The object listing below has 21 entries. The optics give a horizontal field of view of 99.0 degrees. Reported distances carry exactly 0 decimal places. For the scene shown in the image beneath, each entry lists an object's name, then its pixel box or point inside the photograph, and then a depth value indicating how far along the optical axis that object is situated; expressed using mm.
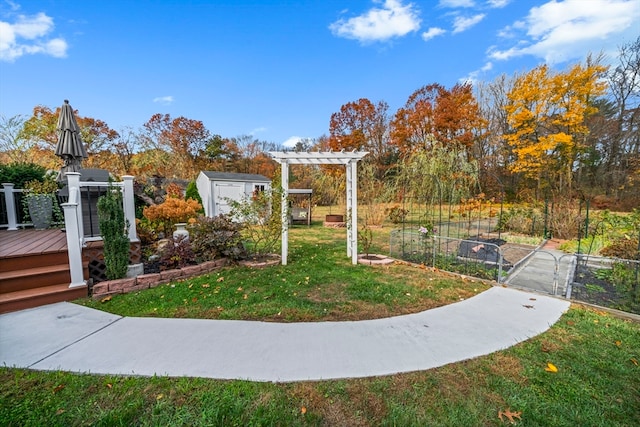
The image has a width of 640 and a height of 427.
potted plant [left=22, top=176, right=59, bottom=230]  5973
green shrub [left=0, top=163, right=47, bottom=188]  6480
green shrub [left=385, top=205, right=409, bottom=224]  11138
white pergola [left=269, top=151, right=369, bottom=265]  5391
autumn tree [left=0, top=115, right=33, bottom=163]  12727
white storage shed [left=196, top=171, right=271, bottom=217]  13906
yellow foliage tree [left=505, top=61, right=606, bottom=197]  12445
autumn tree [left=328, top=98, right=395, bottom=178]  21859
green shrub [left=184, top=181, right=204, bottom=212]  12700
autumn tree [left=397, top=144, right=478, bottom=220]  6703
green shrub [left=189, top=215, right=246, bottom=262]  5070
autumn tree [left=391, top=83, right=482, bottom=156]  18062
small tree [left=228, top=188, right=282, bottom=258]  5445
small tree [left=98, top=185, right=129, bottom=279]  3873
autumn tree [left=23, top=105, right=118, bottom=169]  14166
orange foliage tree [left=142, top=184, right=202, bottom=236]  7020
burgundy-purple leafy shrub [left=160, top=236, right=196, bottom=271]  4715
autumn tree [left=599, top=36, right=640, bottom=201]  13890
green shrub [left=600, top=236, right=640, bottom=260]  4877
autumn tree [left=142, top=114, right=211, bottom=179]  19469
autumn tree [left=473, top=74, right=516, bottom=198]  17156
